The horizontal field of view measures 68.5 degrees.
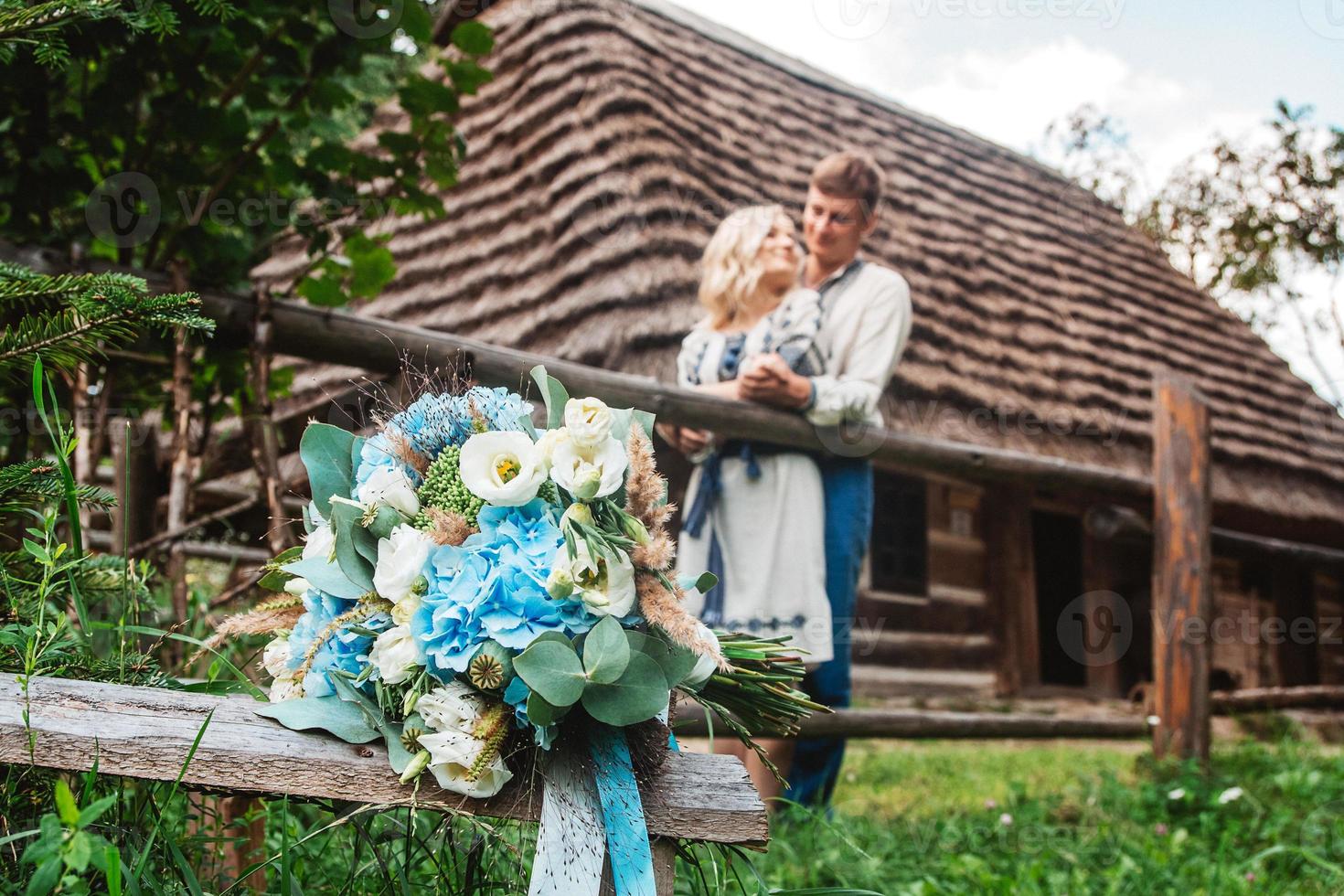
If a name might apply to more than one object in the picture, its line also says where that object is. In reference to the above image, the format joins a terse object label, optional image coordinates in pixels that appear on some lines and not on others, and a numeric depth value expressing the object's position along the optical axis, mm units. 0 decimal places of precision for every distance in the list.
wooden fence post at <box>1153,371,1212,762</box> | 3945
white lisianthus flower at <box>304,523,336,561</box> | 1156
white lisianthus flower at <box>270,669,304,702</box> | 1144
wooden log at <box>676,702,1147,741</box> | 2973
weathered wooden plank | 972
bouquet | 994
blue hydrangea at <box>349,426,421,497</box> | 1146
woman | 2670
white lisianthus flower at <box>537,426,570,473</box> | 1074
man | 2760
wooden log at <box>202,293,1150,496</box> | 2393
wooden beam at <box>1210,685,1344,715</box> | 4707
